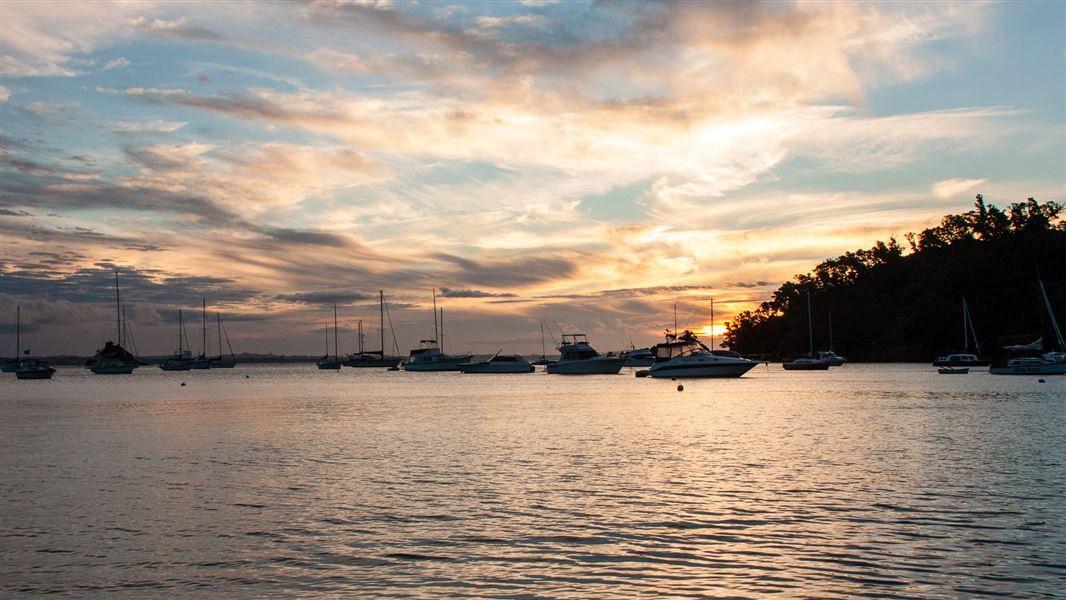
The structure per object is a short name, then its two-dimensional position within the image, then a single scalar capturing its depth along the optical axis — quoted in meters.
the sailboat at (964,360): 136.50
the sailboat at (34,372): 172.75
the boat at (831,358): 167.88
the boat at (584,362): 147.73
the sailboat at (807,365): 154.38
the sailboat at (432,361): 187.50
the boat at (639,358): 180.62
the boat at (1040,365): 102.96
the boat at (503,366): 175.55
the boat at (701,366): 112.50
